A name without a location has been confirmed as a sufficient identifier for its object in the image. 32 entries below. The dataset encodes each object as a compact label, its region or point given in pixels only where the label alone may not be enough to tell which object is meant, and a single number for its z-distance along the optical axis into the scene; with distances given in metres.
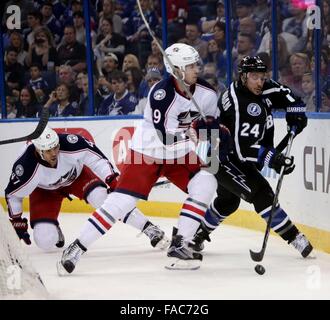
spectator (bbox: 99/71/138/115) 16.01
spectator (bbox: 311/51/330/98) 12.78
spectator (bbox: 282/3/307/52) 13.33
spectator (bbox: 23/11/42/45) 17.47
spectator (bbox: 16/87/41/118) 17.19
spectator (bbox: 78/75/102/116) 16.58
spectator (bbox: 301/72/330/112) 12.93
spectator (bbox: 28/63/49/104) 17.13
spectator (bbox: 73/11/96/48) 16.94
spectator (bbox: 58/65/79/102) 16.80
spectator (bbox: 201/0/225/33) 15.08
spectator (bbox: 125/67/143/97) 15.94
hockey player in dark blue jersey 10.75
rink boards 11.43
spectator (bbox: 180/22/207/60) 15.33
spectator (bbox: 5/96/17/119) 17.47
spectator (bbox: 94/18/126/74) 16.50
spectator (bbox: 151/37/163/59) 15.77
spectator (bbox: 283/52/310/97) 13.22
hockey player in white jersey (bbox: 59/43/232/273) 10.44
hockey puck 10.23
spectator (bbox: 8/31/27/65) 17.53
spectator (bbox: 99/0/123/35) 16.58
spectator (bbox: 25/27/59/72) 17.31
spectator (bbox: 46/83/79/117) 16.69
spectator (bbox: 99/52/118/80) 16.44
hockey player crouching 11.96
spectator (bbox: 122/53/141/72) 16.08
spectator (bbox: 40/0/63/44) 17.30
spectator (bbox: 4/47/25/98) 17.50
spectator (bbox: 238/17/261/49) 14.32
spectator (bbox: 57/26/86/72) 16.92
